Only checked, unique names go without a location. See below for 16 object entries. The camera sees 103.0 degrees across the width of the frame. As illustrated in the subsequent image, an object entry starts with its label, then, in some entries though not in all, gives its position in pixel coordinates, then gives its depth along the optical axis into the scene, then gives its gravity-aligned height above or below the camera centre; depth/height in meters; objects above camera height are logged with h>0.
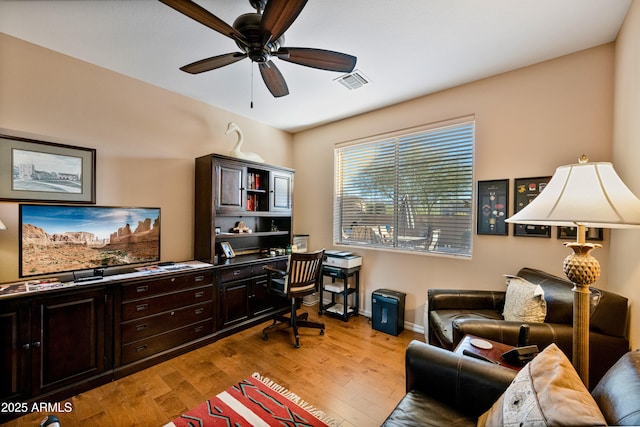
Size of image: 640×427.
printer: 3.39 -0.66
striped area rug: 1.75 -1.46
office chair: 2.85 -0.86
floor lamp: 1.00 +0.01
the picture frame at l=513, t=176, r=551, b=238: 2.35 +0.17
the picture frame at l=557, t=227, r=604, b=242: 2.13 -0.16
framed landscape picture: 2.05 +0.30
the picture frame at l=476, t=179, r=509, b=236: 2.55 +0.08
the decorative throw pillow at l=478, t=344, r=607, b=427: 0.72 -0.58
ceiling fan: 1.29 +1.03
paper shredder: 3.00 -1.20
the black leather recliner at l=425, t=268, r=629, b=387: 1.57 -0.75
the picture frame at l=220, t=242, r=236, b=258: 3.23 -0.52
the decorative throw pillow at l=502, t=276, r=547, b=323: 1.80 -0.65
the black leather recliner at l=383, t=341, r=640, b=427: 1.17 -0.87
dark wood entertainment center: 1.84 -0.90
